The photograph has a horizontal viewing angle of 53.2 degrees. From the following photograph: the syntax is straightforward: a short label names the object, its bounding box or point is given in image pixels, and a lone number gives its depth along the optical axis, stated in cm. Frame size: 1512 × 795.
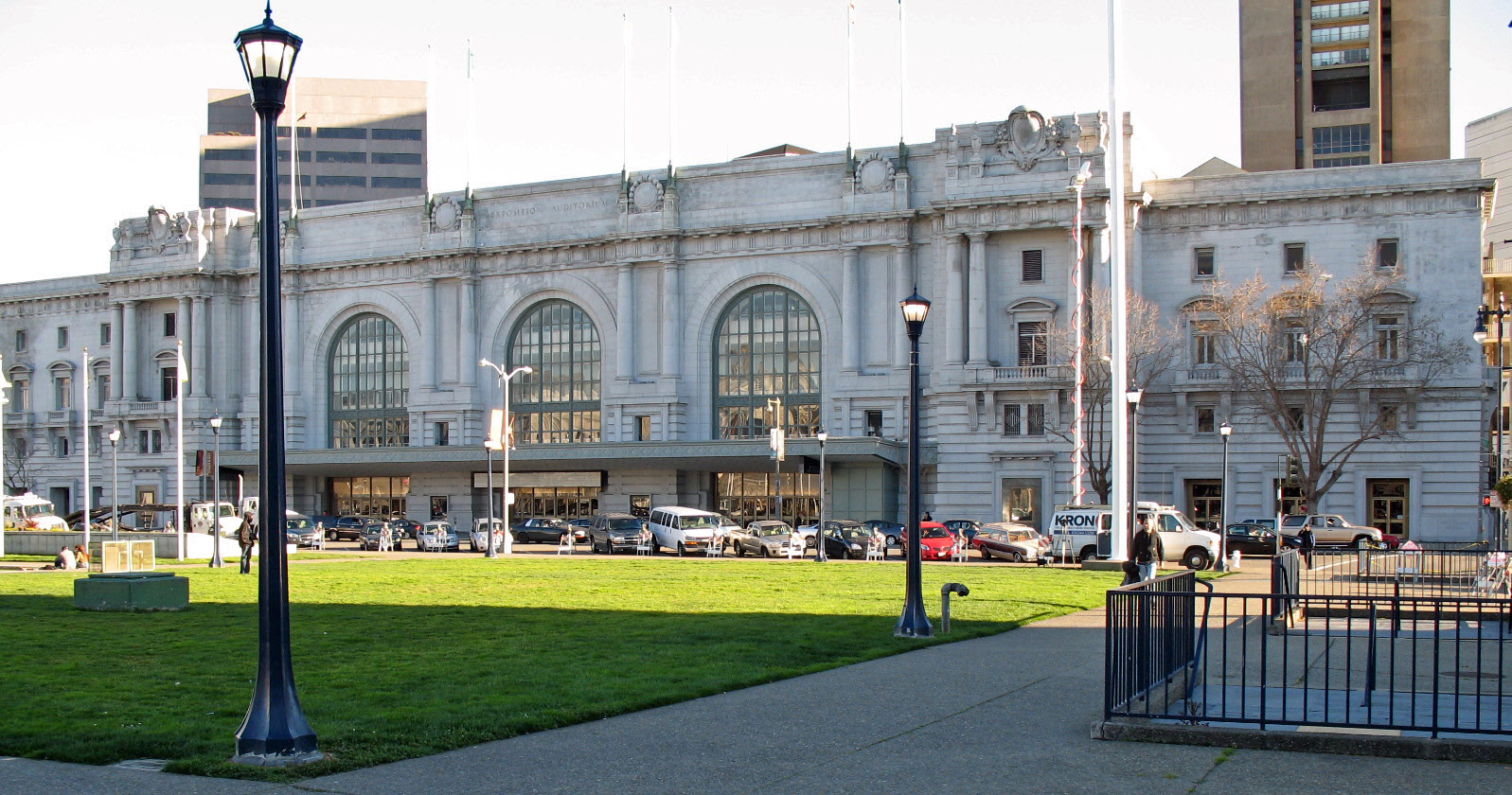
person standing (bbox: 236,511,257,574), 3994
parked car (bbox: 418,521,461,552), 6600
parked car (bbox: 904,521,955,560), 5459
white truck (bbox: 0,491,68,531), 7115
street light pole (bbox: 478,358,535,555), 5716
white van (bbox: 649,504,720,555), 5903
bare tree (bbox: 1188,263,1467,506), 6222
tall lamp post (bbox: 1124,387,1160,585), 4349
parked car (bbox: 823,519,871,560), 5653
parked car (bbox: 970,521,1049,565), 5300
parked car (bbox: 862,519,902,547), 6012
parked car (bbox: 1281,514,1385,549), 5738
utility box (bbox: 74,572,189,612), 2659
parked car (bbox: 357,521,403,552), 6900
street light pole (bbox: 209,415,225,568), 4378
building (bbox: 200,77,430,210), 15475
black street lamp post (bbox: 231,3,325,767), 1189
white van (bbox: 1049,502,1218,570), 4647
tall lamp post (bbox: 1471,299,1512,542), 4950
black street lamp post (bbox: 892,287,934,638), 2172
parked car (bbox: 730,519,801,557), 5678
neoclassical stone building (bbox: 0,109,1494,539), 7062
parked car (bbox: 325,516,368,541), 7338
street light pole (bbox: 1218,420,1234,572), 4541
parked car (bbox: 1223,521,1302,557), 5628
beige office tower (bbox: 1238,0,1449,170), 10356
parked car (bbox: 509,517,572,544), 6981
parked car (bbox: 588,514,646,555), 6036
